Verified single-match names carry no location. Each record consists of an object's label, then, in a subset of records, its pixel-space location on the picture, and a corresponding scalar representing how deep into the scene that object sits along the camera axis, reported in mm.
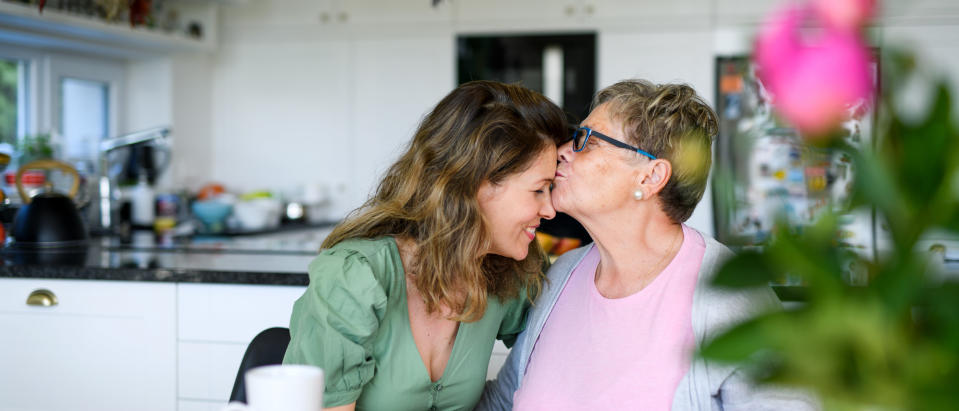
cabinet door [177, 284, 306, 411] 2072
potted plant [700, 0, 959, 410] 356
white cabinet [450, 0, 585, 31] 4035
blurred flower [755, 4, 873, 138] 295
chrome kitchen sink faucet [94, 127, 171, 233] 3406
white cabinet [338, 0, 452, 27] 4223
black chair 1339
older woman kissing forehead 1345
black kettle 2590
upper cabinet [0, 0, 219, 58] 3066
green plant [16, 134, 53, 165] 3252
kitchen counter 2076
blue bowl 3785
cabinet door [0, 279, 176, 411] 2143
